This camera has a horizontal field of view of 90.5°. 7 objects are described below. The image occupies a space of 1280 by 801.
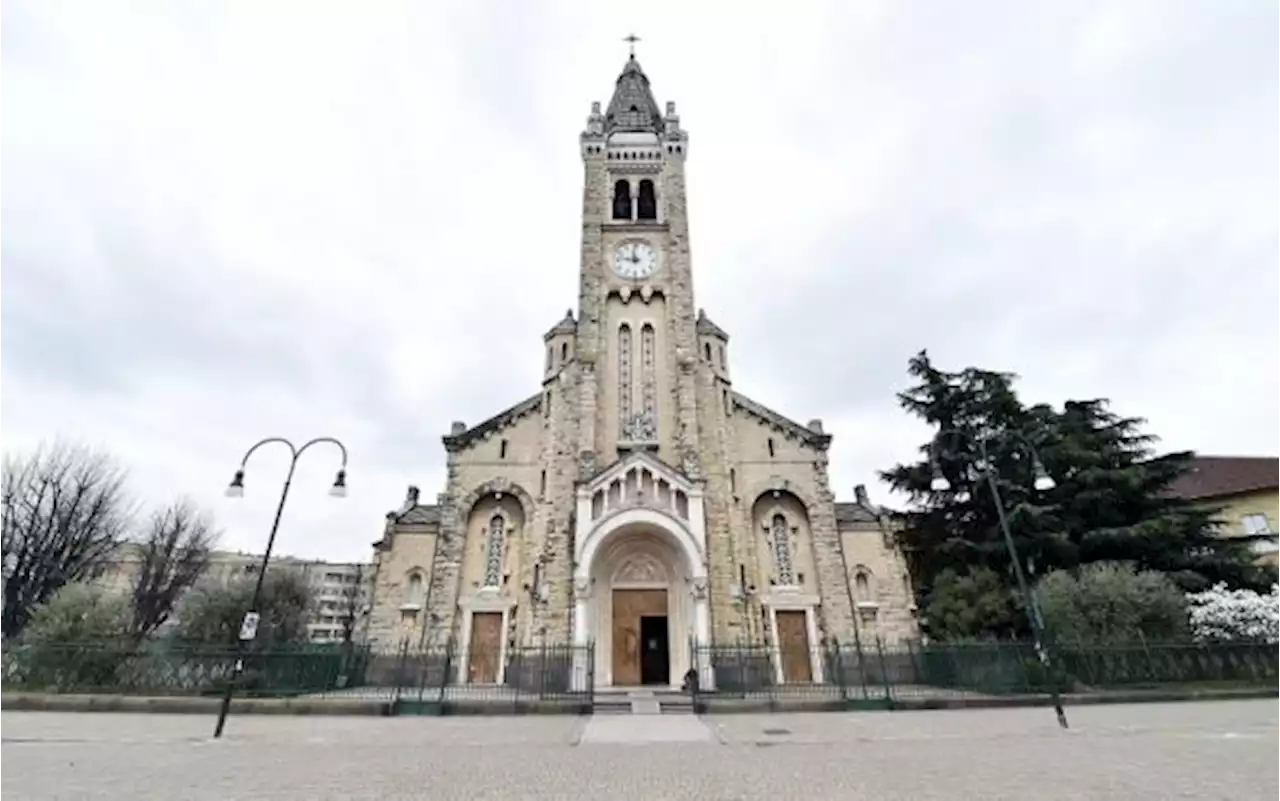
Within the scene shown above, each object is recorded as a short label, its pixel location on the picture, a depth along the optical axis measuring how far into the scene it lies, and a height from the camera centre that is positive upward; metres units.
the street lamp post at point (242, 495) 12.31 +4.32
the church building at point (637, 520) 23.45 +6.67
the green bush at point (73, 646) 18.34 +1.69
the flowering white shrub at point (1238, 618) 19.31 +2.07
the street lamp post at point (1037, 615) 12.65 +1.96
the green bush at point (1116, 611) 18.92 +2.28
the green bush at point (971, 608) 22.98 +2.96
